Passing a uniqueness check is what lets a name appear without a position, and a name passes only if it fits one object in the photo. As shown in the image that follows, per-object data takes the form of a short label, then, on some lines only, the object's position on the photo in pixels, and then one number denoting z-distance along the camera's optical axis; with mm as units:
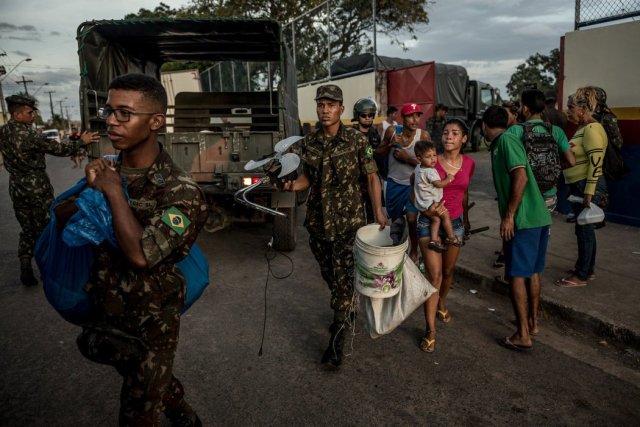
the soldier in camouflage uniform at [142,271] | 1741
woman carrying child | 3311
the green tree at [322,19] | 16672
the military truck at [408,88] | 12539
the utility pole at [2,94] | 31538
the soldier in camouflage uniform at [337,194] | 3098
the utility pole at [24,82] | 55750
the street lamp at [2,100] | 32562
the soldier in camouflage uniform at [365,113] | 4738
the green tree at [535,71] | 32156
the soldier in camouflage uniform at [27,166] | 4707
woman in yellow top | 4062
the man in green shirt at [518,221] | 3133
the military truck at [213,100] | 5484
